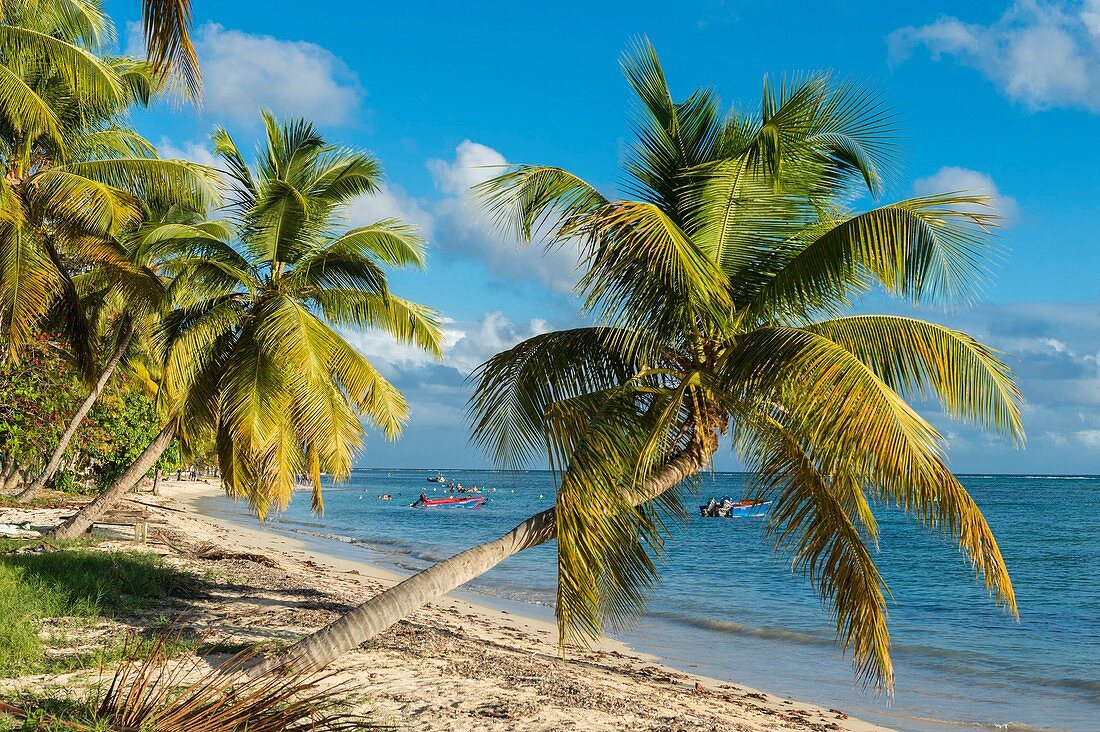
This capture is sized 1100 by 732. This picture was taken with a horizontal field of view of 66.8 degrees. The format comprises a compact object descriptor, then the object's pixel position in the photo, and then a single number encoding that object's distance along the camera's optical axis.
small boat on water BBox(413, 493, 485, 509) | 61.44
